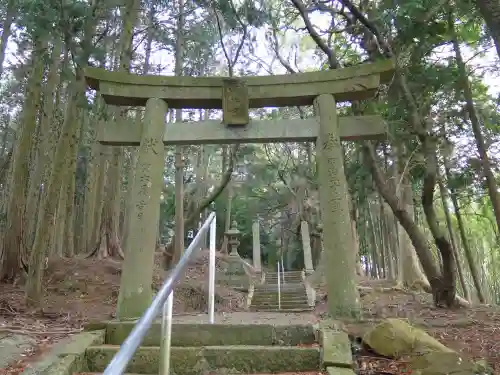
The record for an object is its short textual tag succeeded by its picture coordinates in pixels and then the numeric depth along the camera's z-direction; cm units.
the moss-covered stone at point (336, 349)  277
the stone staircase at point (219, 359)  298
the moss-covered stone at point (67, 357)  266
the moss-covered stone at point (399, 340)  304
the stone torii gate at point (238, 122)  455
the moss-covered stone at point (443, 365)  266
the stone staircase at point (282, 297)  1214
